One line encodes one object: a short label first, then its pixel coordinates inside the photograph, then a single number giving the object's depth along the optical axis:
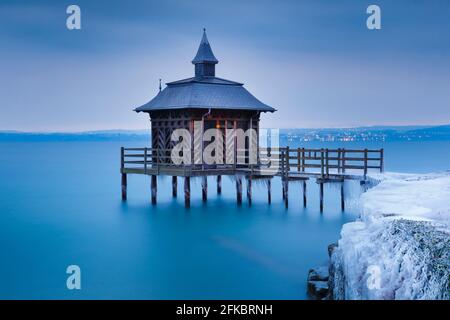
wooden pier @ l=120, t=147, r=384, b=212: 26.91
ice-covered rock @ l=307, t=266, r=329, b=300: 14.55
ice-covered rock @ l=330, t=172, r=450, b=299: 9.41
